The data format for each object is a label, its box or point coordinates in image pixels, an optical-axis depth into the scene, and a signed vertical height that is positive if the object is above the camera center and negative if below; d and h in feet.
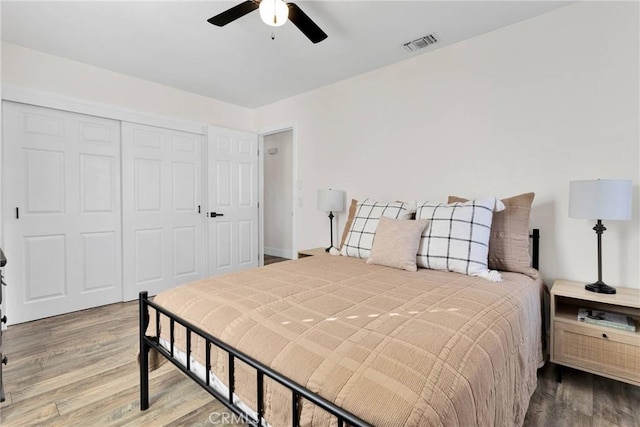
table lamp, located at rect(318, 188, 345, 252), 10.82 +0.34
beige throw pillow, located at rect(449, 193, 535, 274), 6.60 -0.61
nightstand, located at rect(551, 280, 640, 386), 5.38 -2.41
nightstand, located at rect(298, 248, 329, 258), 10.37 -1.45
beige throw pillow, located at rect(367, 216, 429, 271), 6.74 -0.76
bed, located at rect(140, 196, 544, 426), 2.62 -1.46
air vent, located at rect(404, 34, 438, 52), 8.36 +4.63
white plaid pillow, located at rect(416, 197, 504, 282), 6.33 -0.62
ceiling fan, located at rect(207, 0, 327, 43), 5.75 +3.84
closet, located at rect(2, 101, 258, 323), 9.00 +0.08
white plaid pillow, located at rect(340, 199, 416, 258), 7.91 -0.36
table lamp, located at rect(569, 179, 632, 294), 5.67 +0.17
